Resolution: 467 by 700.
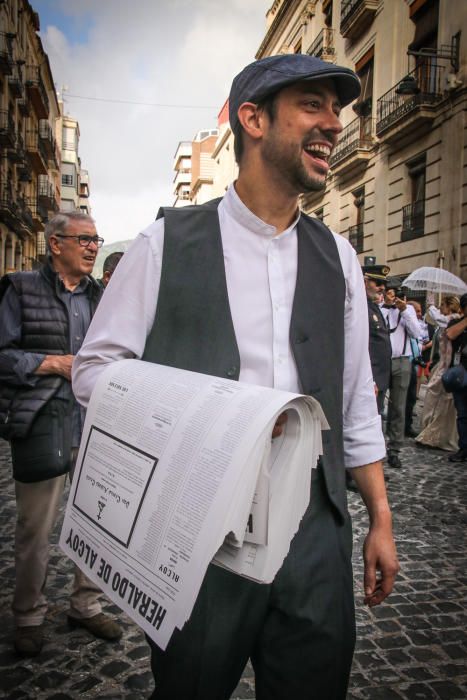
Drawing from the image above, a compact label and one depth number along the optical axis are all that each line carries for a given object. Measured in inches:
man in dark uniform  239.1
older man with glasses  108.0
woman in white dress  305.0
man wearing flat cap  55.7
